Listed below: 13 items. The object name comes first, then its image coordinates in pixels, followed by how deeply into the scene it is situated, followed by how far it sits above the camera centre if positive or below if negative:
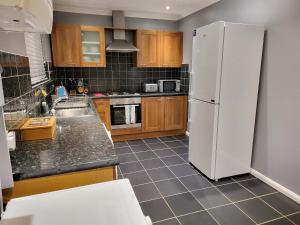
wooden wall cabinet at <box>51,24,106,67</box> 3.64 +0.49
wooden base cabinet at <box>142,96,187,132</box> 4.11 -0.80
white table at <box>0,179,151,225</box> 0.77 -0.54
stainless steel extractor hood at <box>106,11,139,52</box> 3.86 +0.68
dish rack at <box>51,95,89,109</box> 2.96 -0.44
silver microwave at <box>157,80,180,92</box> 4.37 -0.25
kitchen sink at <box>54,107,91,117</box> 2.65 -0.51
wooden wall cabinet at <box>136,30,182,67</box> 4.09 +0.50
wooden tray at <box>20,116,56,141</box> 1.48 -0.41
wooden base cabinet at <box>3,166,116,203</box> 1.07 -0.58
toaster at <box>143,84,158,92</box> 4.27 -0.28
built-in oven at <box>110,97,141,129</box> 3.91 -0.73
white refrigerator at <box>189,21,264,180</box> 2.33 -0.23
